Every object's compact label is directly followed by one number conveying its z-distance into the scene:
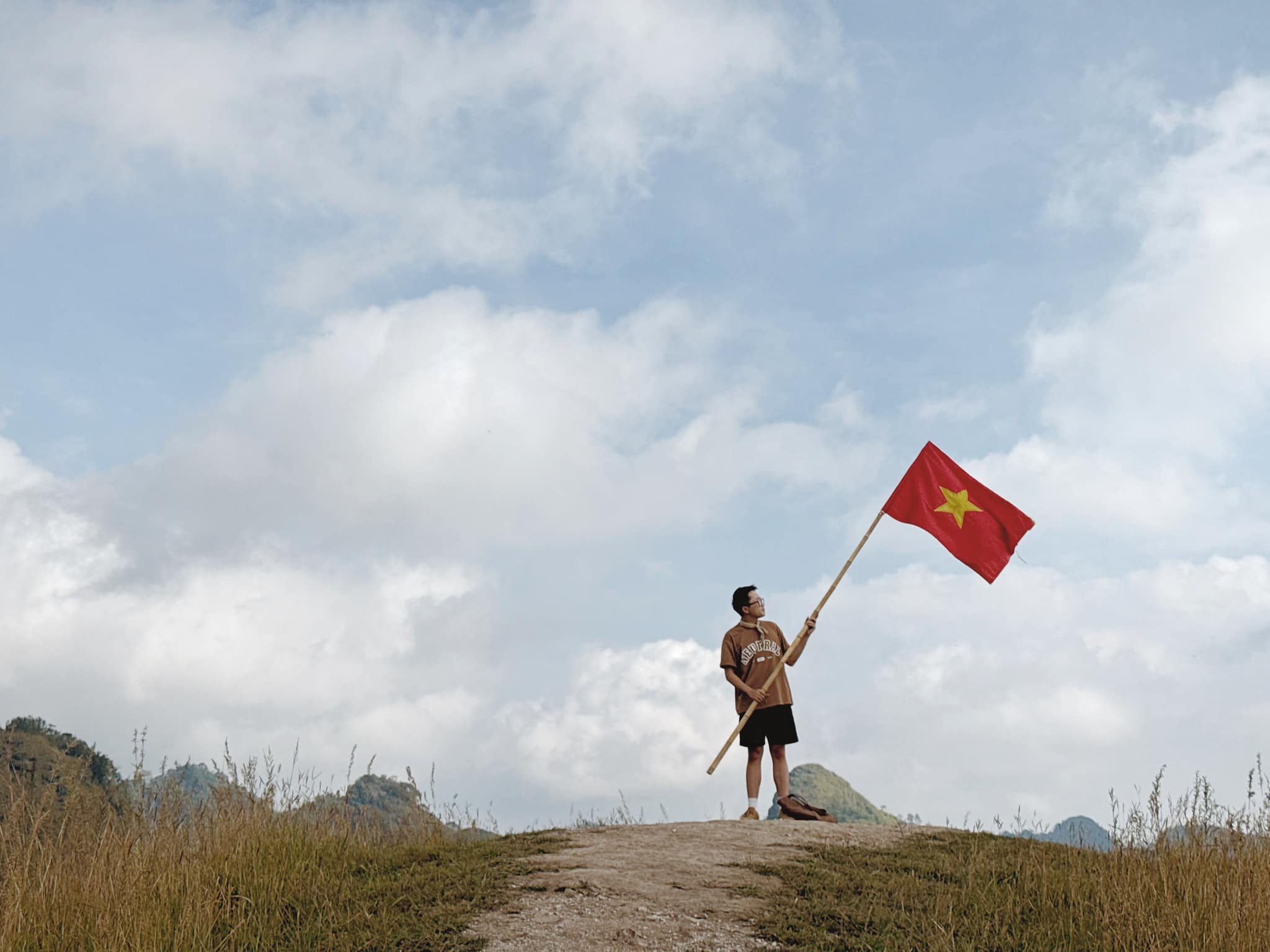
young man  11.14
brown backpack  11.00
